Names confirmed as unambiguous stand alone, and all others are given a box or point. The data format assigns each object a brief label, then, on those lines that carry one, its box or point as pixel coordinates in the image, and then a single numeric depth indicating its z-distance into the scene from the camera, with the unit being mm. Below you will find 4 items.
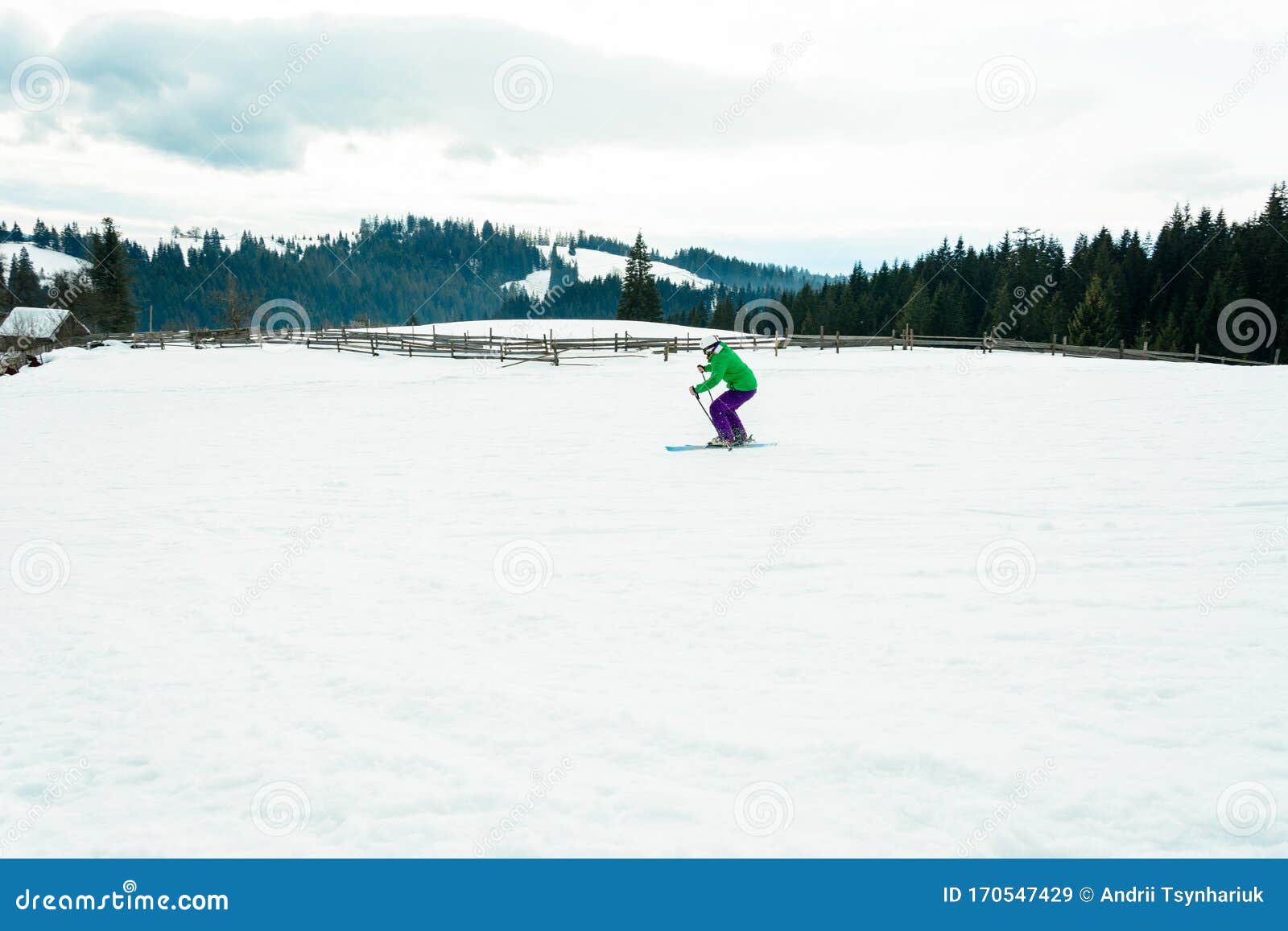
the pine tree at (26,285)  97375
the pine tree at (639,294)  77438
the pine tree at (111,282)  75188
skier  12375
